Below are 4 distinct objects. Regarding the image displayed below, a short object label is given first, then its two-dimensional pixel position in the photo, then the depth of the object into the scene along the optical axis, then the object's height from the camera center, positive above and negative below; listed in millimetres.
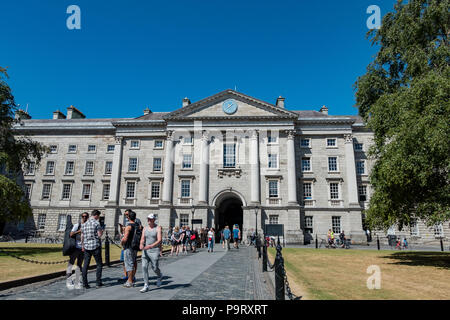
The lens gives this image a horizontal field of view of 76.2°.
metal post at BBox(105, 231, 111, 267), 11938 -1555
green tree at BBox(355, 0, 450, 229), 11977 +4795
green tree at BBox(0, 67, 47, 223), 17422 +4049
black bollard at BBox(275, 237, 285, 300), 5262 -1151
